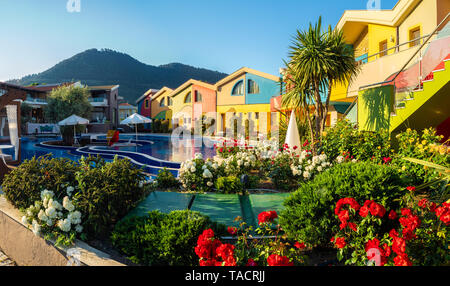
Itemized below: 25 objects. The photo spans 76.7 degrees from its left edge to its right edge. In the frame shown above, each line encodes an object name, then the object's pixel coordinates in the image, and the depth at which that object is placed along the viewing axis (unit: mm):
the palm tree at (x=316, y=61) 10180
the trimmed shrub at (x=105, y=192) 4312
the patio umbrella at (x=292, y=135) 9945
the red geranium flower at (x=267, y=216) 3285
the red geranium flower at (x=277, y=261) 2506
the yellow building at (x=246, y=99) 29328
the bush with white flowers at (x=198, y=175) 7086
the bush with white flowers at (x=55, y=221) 4020
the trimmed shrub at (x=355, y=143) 7613
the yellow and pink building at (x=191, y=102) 34594
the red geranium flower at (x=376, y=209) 2984
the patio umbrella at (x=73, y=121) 22969
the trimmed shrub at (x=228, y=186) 6906
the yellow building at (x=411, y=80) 7359
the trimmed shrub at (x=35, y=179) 4918
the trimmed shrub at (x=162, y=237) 3559
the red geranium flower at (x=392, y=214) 3219
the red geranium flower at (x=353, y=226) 3066
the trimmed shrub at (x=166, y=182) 7509
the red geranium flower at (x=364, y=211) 3016
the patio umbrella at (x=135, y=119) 25734
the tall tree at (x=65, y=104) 34094
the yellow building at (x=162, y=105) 40688
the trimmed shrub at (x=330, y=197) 3699
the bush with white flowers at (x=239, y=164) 8195
